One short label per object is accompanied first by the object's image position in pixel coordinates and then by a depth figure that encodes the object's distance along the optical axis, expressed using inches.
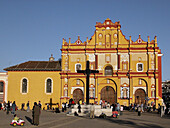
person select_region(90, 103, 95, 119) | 1056.8
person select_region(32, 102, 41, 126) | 812.6
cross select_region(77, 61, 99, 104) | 1213.7
